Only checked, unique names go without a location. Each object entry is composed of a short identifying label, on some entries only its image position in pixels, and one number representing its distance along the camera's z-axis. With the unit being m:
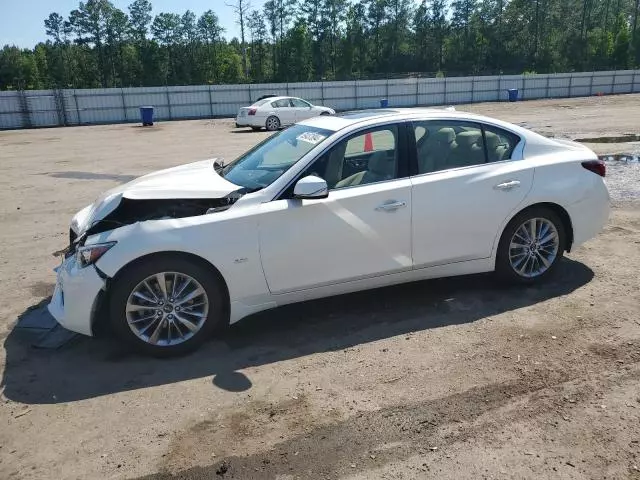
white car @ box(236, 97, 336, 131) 24.11
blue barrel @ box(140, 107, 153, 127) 29.16
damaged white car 3.95
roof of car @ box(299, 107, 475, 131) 4.73
